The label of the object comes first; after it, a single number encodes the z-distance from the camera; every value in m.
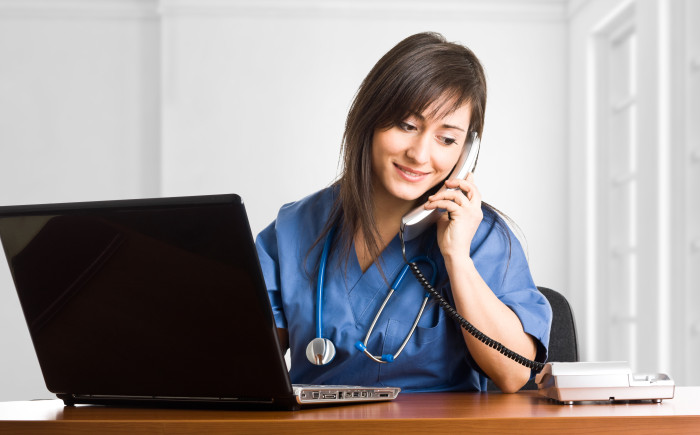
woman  2.41
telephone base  2.03
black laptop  1.92
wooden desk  1.86
